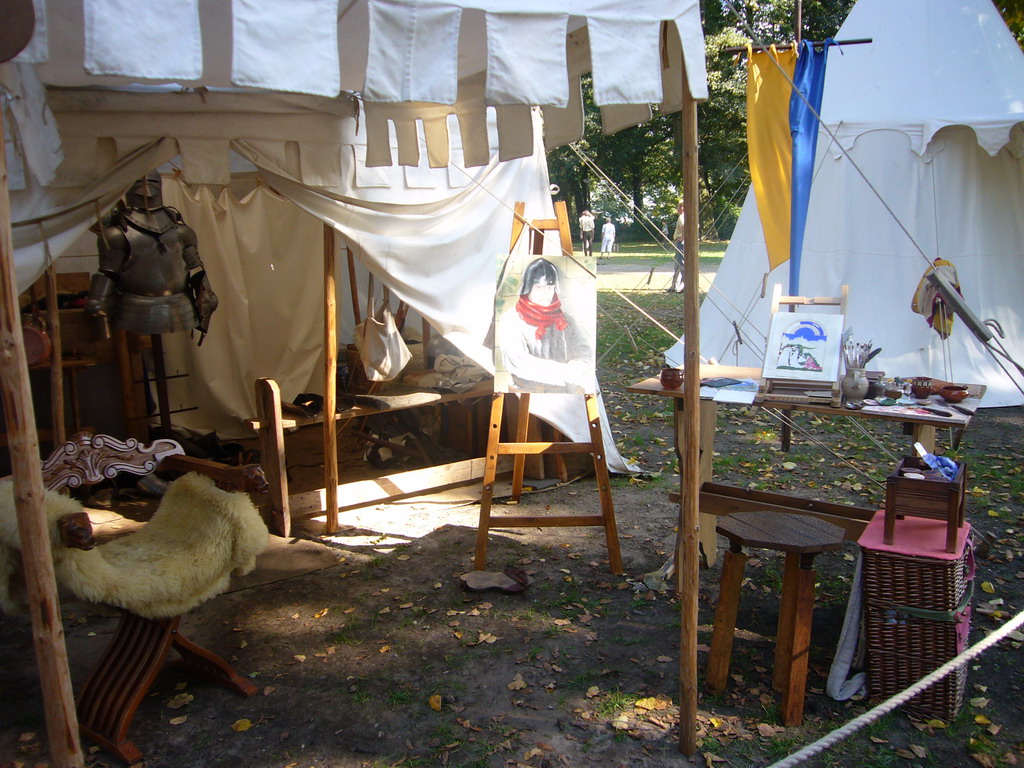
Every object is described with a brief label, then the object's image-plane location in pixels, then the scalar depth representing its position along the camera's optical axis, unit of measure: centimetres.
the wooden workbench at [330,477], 459
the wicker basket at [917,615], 282
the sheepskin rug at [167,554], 263
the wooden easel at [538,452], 407
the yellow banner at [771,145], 476
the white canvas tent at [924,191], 723
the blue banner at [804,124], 465
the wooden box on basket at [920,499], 292
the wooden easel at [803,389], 357
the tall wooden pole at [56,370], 368
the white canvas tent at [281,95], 207
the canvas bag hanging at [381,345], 493
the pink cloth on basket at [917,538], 284
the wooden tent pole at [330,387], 456
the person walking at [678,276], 1498
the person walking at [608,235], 2053
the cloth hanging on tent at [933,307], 536
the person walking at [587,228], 2017
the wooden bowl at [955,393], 355
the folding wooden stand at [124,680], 276
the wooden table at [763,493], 342
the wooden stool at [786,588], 285
